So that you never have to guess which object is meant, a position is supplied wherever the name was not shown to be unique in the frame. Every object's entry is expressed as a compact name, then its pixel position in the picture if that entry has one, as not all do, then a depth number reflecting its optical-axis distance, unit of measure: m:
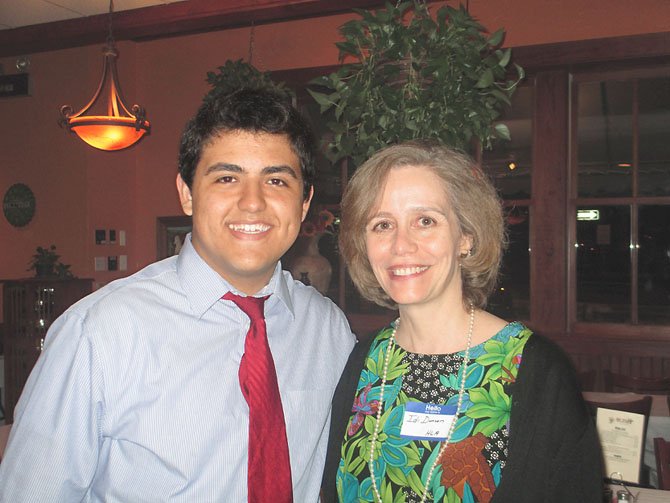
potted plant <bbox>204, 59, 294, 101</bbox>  4.58
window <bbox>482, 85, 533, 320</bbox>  5.31
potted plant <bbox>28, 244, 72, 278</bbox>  5.68
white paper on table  1.88
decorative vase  4.66
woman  1.34
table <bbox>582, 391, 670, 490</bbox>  3.31
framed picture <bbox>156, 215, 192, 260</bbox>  6.36
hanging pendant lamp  4.68
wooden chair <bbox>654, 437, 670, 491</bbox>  2.32
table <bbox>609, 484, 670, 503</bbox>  2.06
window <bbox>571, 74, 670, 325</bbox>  4.99
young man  1.32
